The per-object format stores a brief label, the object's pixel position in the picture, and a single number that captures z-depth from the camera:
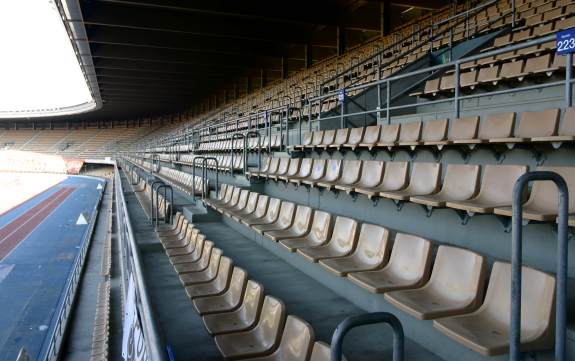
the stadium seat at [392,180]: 3.27
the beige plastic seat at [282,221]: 3.91
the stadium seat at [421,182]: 2.97
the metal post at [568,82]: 2.71
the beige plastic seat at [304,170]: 4.54
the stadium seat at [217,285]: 3.01
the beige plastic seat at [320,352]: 1.67
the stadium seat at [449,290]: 1.93
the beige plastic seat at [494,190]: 2.36
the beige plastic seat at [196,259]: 3.63
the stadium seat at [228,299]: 2.71
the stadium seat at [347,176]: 3.81
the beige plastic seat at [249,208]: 4.75
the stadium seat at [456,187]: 2.64
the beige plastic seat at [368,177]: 3.53
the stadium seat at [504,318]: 1.58
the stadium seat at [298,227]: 3.60
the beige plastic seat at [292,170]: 4.79
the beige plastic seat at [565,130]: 2.37
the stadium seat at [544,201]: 1.92
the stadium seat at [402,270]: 2.29
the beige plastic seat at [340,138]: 4.55
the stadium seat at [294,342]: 1.82
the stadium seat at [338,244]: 2.98
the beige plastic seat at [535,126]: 2.65
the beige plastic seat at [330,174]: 4.11
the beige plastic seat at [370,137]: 4.05
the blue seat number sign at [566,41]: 2.66
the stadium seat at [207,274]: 3.30
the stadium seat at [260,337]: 2.09
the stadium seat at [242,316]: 2.42
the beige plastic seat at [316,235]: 3.31
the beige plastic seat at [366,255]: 2.62
